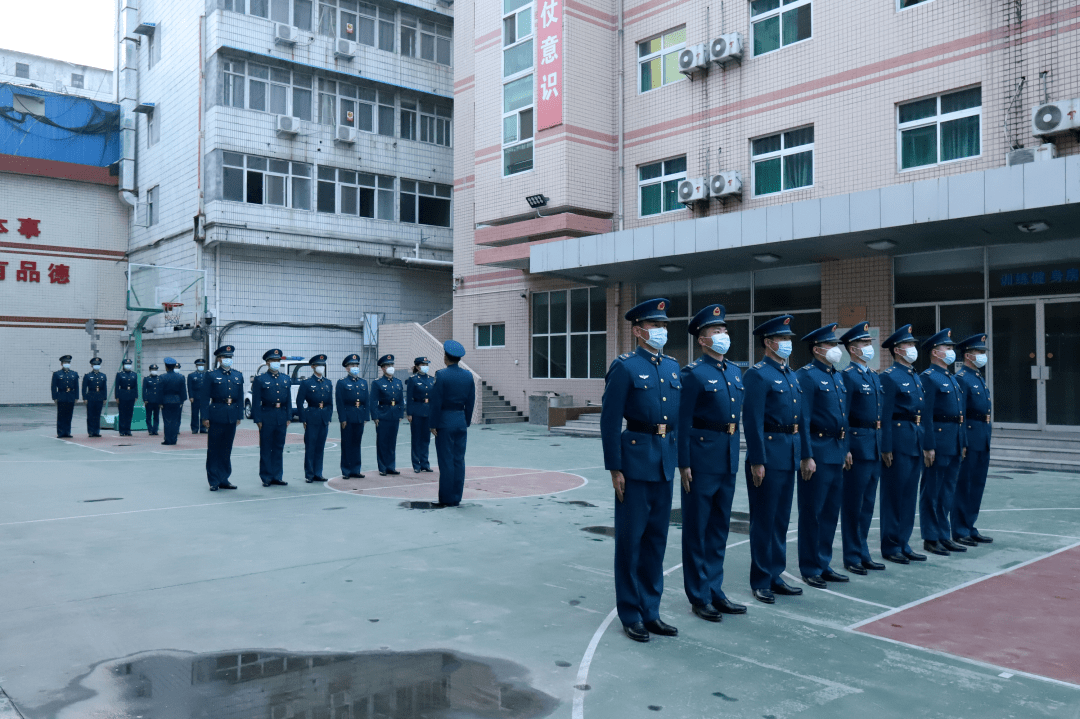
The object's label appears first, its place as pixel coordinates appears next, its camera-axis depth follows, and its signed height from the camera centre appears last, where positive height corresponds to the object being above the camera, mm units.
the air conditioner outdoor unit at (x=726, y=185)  20875 +4731
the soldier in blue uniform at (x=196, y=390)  20984 -327
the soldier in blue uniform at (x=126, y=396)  21906 -478
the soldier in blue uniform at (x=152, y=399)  21547 -549
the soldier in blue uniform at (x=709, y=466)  5809 -650
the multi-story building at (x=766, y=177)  16062 +4753
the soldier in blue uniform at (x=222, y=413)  11703 -516
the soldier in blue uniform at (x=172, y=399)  19500 -514
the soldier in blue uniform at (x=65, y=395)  20812 -421
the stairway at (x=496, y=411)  26281 -1139
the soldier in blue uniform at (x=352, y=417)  13156 -647
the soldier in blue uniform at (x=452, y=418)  10328 -543
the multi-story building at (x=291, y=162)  28766 +7929
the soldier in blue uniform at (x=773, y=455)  6195 -619
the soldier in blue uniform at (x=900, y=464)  7406 -825
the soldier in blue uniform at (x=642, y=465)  5418 -597
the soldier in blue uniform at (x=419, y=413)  13914 -621
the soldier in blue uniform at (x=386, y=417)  13750 -676
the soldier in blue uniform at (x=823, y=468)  6648 -767
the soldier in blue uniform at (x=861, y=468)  7027 -810
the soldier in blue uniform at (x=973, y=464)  8117 -913
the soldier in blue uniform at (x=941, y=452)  7777 -751
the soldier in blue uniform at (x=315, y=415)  12766 -600
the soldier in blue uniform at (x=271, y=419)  12227 -623
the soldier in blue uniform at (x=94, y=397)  21312 -486
